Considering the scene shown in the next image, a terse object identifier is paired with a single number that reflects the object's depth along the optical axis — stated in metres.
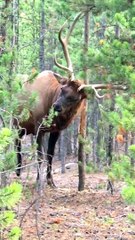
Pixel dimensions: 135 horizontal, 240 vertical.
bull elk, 18.39
